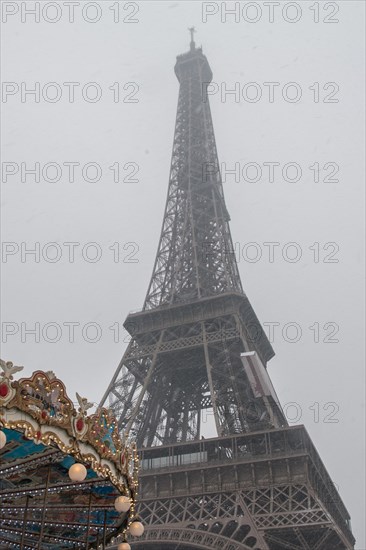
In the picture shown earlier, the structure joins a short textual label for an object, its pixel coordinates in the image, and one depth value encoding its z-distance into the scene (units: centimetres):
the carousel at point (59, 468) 1107
